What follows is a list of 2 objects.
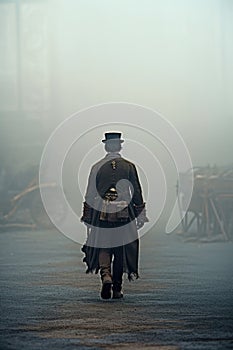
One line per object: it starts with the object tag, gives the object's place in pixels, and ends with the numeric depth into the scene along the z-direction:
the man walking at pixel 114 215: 12.87
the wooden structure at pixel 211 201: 26.71
